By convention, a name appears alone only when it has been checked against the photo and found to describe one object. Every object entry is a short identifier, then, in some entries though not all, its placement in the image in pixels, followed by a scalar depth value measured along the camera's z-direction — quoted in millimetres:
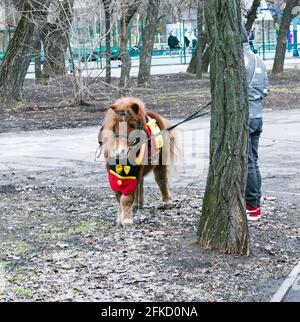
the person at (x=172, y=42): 46625
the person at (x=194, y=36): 45972
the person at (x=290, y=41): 47472
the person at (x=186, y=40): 46975
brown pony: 7305
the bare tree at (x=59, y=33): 18578
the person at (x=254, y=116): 7477
